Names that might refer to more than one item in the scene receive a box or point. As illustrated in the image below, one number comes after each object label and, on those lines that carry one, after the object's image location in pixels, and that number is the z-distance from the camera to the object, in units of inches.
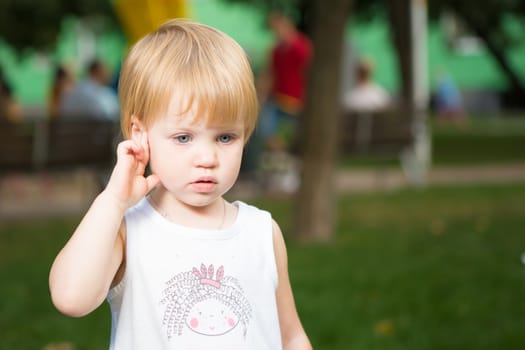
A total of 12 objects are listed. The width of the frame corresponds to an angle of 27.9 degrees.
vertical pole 500.1
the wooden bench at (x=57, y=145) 380.5
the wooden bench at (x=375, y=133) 470.0
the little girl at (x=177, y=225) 82.9
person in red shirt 481.7
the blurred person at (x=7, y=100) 464.8
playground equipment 285.1
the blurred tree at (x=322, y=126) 304.2
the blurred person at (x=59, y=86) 520.1
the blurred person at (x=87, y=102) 473.4
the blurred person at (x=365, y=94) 584.7
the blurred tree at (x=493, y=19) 898.7
